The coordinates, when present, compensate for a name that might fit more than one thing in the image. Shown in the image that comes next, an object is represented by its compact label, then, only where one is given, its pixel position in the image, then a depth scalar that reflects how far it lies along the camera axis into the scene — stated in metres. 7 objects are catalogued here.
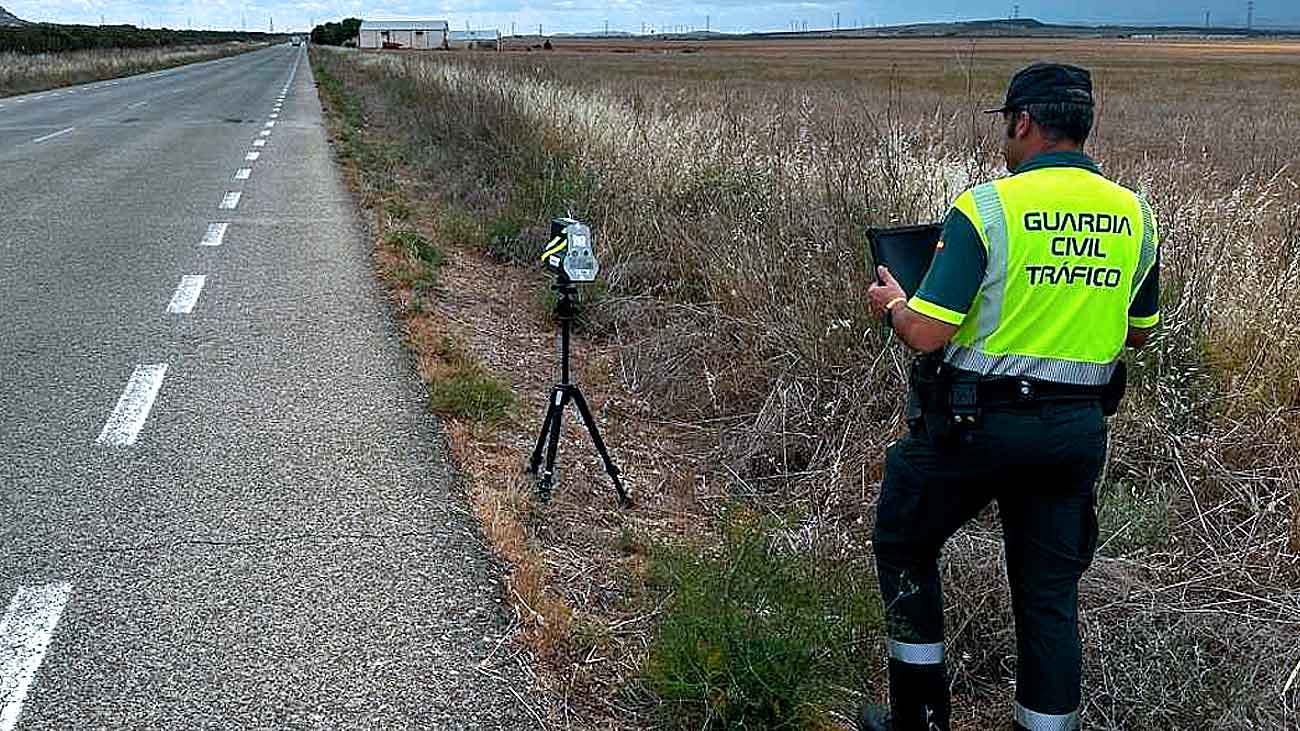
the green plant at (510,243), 10.62
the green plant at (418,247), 10.23
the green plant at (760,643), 3.34
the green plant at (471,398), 6.21
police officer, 2.92
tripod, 5.05
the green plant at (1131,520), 4.33
